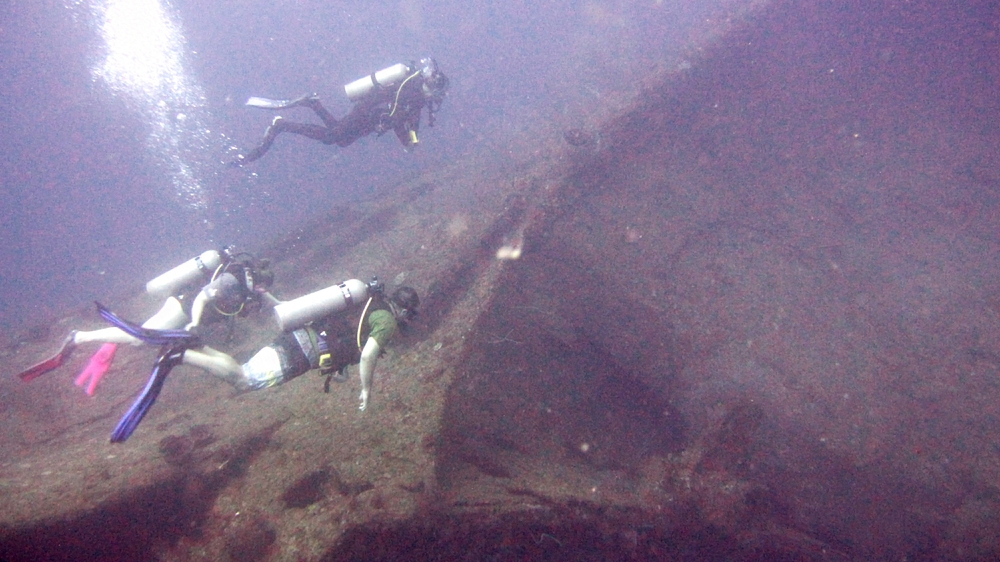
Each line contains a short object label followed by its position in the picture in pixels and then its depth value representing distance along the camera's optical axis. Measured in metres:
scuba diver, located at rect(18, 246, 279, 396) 5.71
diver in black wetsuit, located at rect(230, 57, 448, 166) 9.52
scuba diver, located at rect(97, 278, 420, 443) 4.96
